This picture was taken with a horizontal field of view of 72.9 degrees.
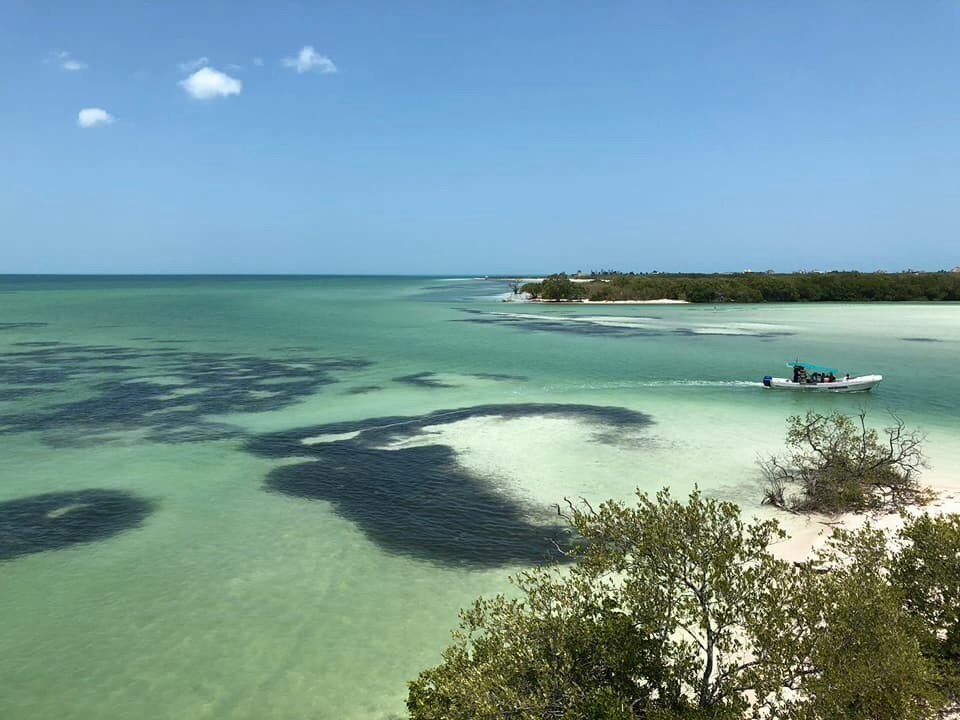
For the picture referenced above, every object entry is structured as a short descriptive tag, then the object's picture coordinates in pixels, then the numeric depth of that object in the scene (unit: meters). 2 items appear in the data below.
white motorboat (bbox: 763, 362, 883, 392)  38.09
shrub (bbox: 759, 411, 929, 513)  19.95
